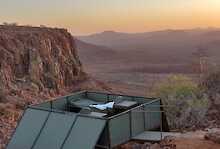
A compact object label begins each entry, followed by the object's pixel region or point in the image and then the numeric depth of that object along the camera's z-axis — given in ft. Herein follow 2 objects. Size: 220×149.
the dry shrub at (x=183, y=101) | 64.13
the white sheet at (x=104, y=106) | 49.24
